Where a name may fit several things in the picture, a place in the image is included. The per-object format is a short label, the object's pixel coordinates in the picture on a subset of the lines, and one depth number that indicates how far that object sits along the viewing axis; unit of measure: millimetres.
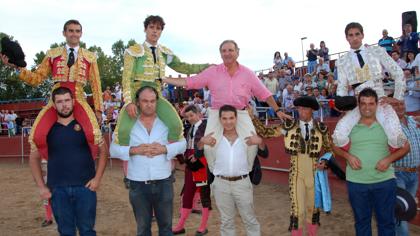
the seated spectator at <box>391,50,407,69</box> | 9940
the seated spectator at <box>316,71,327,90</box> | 12086
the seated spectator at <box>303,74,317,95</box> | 12281
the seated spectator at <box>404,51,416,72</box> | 9795
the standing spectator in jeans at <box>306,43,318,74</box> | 15066
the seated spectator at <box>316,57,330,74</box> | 13394
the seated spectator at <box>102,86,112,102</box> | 17047
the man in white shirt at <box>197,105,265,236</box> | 4277
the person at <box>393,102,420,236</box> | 4602
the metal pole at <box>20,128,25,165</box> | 17969
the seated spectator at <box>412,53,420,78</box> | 8859
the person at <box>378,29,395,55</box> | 11875
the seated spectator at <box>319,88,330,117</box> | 10295
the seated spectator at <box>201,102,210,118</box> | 12832
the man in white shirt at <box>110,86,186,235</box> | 3910
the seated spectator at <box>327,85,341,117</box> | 9808
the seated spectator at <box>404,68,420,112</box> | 7730
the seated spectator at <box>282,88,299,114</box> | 12197
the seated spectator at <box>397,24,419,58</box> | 10711
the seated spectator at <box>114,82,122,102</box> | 18184
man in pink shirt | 4496
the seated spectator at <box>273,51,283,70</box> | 16266
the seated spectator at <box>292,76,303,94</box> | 12805
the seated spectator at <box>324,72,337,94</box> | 11102
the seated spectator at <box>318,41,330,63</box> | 15102
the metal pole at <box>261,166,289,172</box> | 10281
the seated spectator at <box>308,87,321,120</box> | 11072
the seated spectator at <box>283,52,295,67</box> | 16422
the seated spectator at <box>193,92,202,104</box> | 14836
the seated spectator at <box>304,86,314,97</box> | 11270
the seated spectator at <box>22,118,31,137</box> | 18506
